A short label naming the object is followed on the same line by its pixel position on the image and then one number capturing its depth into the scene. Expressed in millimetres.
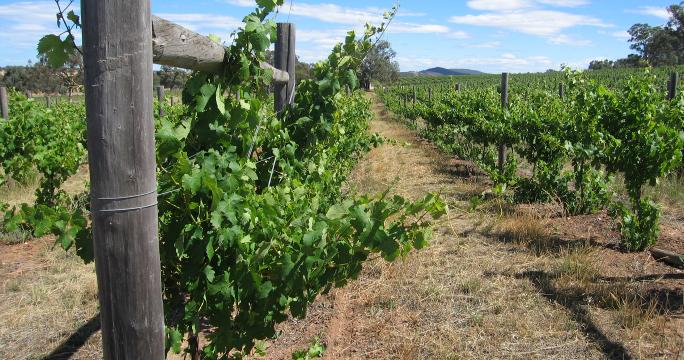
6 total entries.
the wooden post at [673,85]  8949
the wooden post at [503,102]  9797
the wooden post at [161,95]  12600
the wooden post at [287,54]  3811
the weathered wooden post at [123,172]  1300
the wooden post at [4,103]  9680
